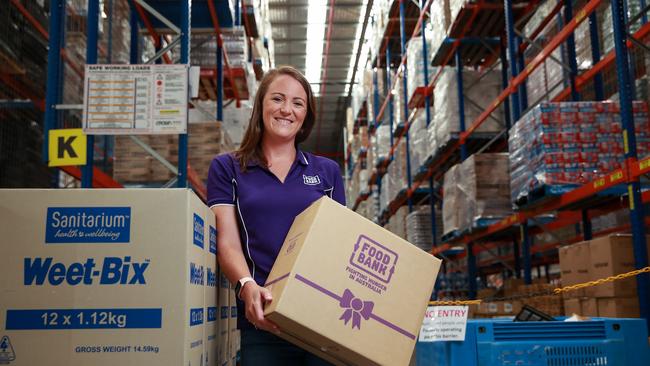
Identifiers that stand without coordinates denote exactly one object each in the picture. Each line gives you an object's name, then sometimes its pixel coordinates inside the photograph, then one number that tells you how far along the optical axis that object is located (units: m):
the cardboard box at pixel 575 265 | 4.74
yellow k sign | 4.30
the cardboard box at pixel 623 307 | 4.41
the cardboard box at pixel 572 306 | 4.92
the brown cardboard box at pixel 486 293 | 9.18
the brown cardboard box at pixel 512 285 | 7.69
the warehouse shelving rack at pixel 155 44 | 4.71
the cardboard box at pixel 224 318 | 2.07
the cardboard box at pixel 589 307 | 4.71
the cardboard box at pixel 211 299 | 1.82
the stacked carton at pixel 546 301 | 5.62
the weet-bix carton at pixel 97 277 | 1.53
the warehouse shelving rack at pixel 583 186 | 4.20
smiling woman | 1.91
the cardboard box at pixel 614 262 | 4.40
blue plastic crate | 2.48
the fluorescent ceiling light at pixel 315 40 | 15.90
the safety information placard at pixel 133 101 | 4.35
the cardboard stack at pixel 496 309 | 6.81
